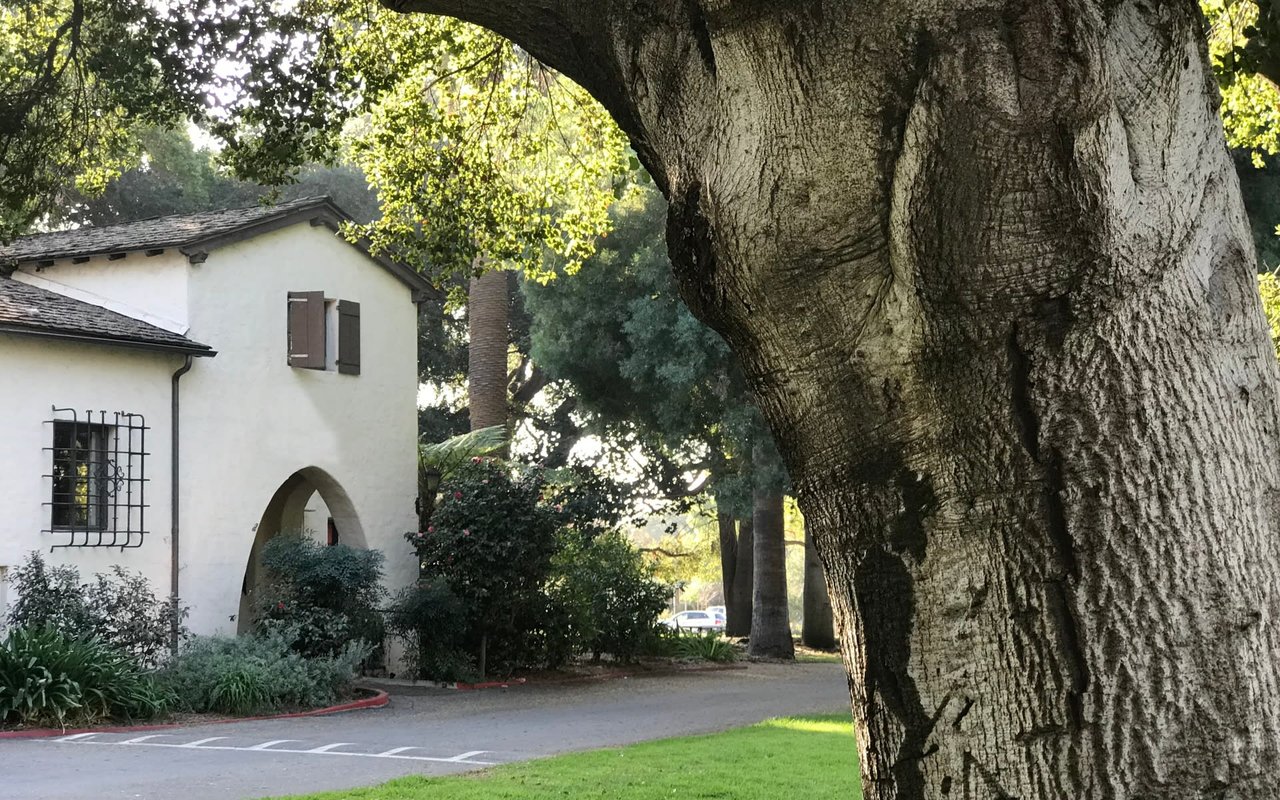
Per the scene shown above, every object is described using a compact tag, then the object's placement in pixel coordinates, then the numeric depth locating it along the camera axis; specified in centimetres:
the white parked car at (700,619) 5456
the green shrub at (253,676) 1517
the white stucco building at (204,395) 1642
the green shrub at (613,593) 2173
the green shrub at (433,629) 1897
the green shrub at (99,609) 1524
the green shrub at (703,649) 2456
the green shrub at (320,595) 1739
